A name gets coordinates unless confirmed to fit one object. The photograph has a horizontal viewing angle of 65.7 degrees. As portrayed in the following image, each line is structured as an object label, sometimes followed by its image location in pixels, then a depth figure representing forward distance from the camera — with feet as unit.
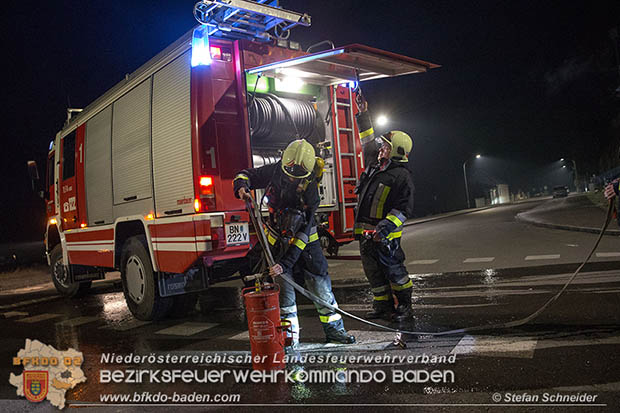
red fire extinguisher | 12.25
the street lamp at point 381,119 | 68.12
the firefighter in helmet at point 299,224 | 14.10
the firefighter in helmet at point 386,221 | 17.12
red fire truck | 17.60
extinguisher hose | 14.20
